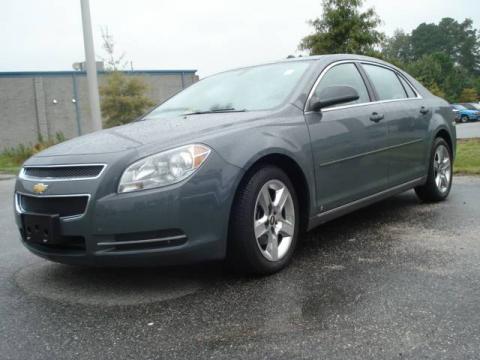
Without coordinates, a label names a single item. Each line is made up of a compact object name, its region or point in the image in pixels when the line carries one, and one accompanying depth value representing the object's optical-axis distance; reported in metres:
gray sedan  2.99
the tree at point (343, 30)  19.03
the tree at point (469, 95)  66.50
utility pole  11.53
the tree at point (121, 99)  23.52
